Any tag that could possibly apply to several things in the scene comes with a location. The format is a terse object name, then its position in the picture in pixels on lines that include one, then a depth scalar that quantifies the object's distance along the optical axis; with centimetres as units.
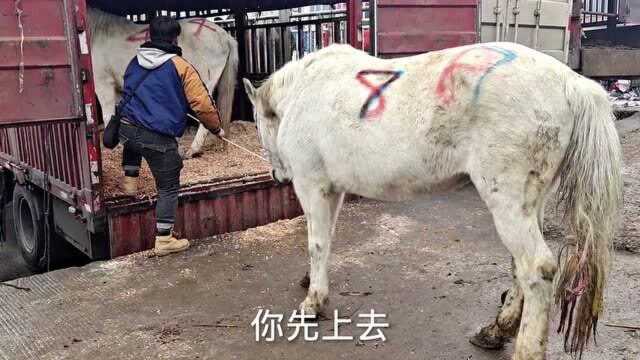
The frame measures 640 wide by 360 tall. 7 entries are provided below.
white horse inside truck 650
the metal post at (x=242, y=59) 878
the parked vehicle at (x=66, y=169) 390
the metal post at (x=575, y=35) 766
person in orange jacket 442
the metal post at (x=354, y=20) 570
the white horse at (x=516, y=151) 265
